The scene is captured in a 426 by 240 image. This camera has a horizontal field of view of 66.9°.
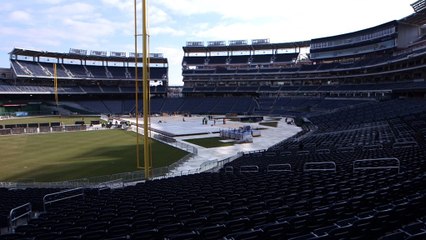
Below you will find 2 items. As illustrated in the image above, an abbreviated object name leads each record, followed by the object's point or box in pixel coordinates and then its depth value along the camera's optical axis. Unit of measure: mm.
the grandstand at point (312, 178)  6297
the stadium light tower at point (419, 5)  47116
